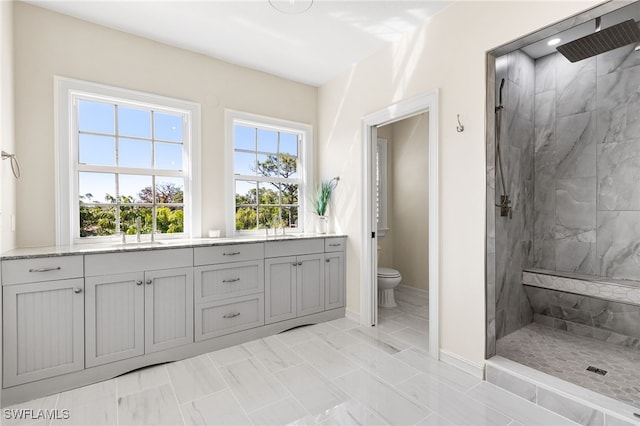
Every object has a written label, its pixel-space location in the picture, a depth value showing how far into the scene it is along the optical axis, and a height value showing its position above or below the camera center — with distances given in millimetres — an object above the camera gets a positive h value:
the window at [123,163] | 2561 +463
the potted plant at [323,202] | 3691 +129
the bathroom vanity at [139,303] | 1998 -704
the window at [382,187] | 4449 +363
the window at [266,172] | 3441 +492
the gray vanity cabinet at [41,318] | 1948 -676
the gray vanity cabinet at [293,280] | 3008 -678
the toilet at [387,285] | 3721 -878
